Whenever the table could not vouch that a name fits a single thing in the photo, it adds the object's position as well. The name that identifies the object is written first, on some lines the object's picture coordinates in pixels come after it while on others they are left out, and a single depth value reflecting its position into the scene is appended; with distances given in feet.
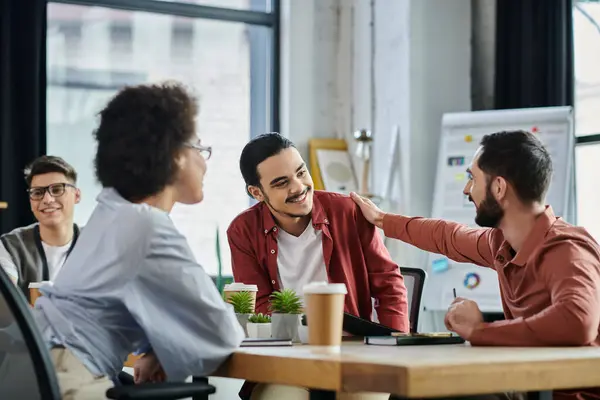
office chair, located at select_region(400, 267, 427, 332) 9.76
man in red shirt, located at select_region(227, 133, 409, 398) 9.21
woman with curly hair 5.86
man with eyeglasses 11.66
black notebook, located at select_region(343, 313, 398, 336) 7.45
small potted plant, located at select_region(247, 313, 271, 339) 7.38
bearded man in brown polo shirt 6.31
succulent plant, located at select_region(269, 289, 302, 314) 7.29
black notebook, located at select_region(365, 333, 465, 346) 6.54
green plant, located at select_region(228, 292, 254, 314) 7.70
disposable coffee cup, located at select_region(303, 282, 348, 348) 6.11
